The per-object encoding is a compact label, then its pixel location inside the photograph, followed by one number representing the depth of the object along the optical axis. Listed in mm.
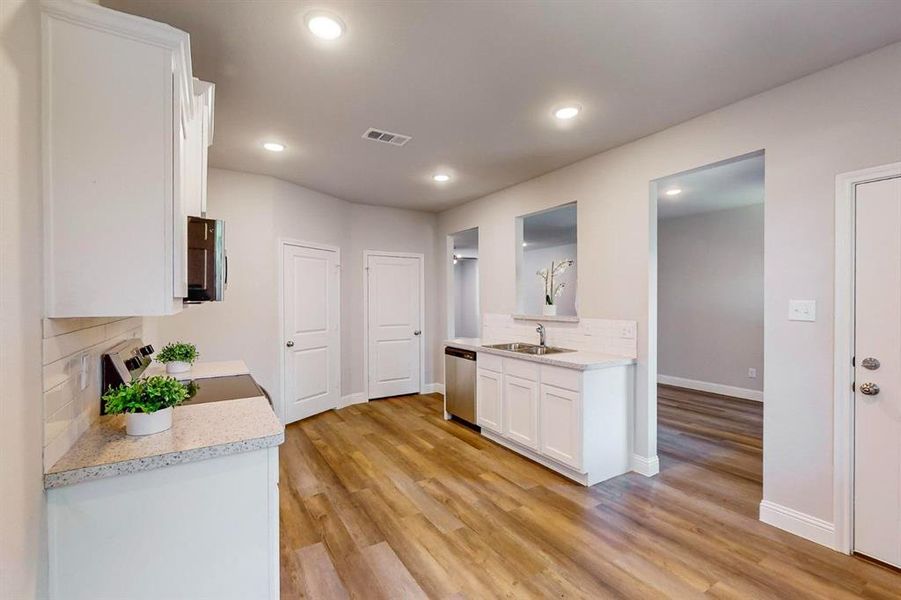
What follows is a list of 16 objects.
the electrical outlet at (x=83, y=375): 1385
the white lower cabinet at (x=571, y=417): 2891
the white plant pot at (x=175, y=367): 2625
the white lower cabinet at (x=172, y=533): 1140
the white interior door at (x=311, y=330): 4281
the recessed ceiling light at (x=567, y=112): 2600
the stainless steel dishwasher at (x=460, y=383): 4094
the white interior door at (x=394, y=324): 5348
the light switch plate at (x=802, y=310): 2234
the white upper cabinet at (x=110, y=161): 1138
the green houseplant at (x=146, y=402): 1354
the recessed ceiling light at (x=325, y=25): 1763
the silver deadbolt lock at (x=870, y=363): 2023
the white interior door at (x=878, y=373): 1967
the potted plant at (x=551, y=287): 4004
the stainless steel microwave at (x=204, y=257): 1610
